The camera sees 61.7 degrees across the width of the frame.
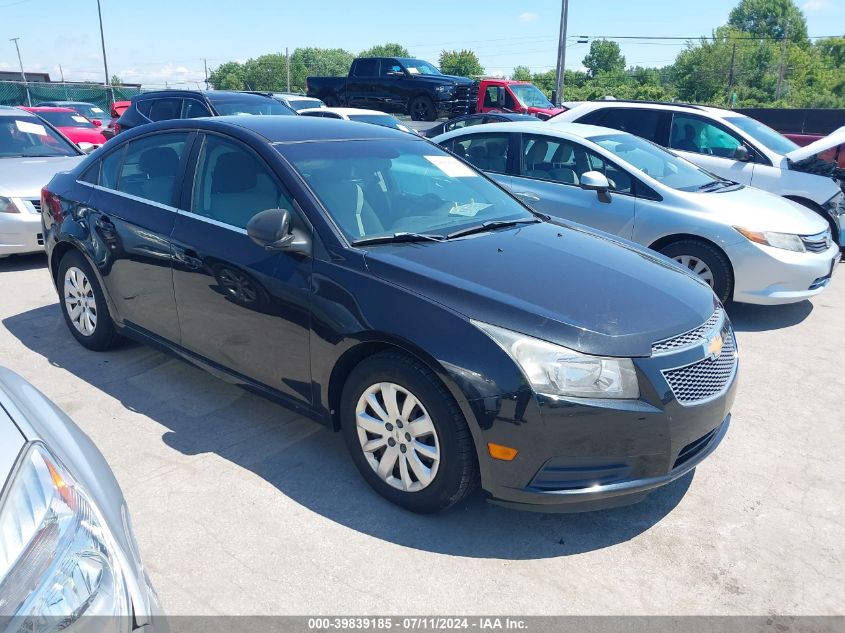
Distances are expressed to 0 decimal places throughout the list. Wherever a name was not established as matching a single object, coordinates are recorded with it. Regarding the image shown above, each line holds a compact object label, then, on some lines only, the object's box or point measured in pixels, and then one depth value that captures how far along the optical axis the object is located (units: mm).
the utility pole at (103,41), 40969
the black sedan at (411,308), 2777
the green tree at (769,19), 95625
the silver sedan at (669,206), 5852
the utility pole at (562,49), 26797
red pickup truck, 20297
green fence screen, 28438
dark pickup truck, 21109
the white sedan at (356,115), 12445
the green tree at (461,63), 103188
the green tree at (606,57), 118312
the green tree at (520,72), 95375
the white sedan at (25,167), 7012
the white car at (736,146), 8093
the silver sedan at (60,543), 1511
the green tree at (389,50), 124500
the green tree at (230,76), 104781
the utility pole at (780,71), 71125
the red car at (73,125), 15953
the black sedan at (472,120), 11336
